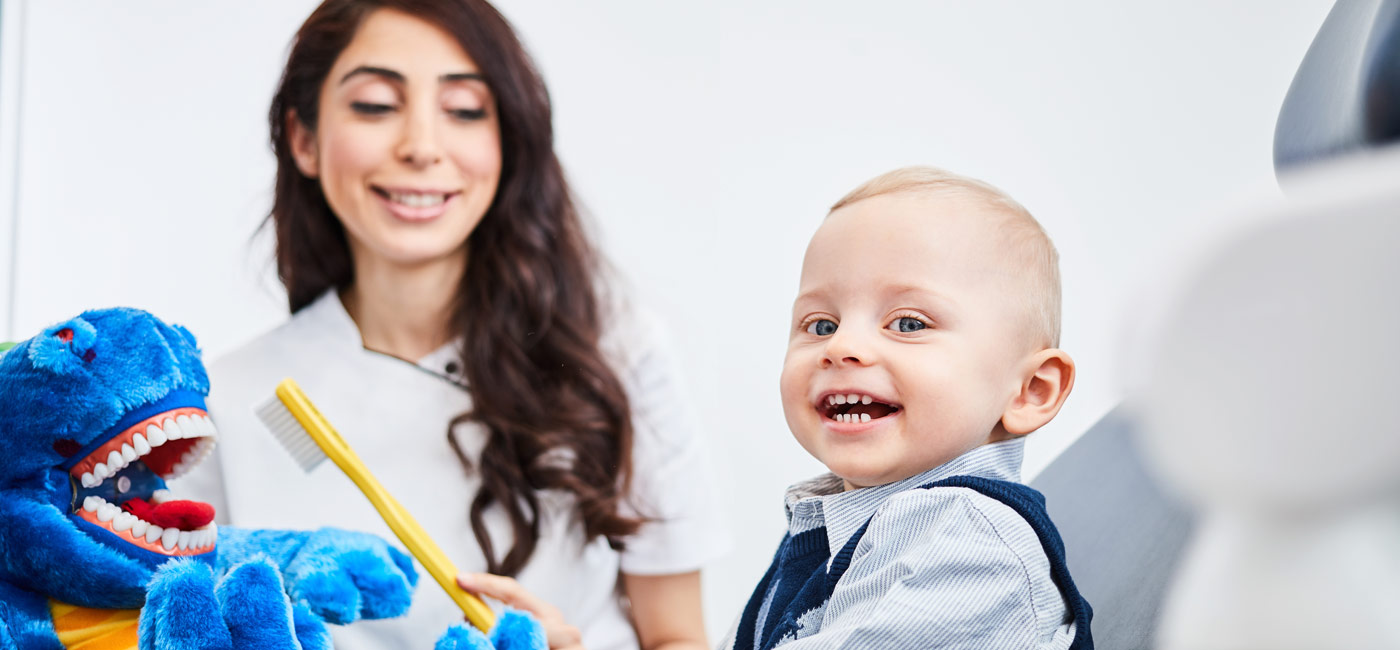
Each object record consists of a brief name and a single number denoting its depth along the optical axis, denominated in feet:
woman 4.12
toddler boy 2.04
